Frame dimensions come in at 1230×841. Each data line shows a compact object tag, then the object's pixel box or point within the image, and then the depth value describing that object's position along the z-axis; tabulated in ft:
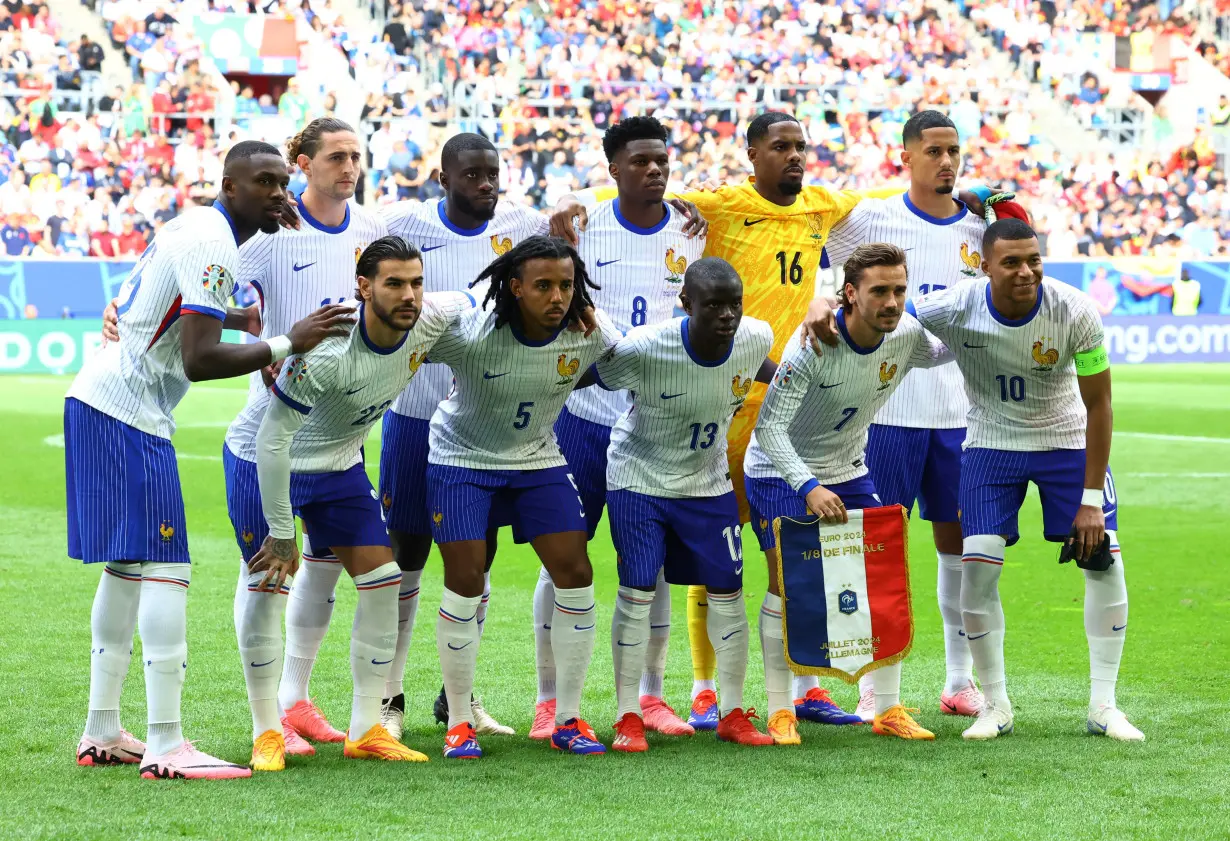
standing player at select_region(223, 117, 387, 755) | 36.09
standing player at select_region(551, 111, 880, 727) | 39.78
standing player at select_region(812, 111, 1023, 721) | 40.52
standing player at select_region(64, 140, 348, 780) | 30.94
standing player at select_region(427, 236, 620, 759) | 34.65
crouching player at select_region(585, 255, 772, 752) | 35.50
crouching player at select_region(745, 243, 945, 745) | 35.53
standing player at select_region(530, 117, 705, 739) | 38.81
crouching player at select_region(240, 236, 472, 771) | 32.83
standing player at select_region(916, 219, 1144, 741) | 35.86
